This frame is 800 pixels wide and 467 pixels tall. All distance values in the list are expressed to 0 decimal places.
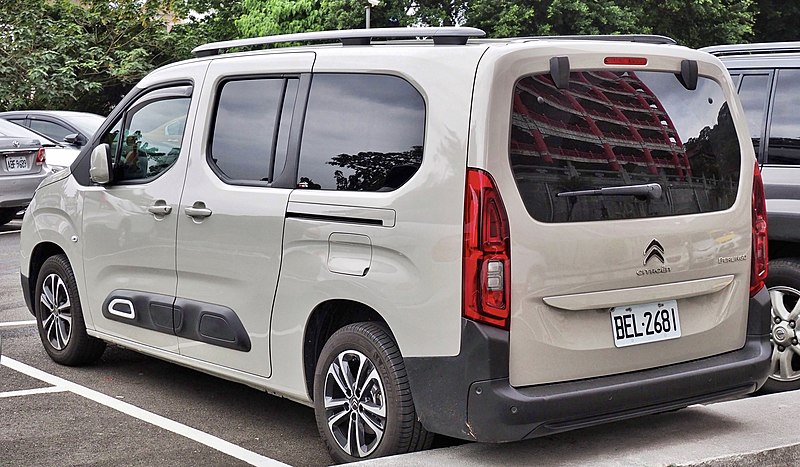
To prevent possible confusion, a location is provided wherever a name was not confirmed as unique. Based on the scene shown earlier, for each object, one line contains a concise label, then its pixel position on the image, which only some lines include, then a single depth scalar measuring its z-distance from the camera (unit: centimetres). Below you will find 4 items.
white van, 437
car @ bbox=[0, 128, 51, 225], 1450
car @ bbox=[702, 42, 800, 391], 629
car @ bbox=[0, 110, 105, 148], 1691
